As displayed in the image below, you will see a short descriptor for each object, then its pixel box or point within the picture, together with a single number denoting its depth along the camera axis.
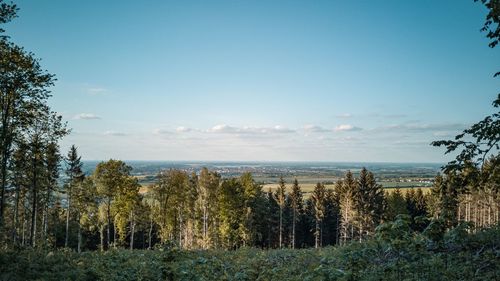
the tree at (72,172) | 36.56
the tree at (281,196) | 61.06
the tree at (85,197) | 37.66
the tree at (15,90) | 19.52
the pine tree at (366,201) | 60.12
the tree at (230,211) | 48.75
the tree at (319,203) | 64.12
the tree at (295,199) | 63.16
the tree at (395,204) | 68.38
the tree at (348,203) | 59.81
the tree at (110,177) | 40.19
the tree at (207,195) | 47.59
